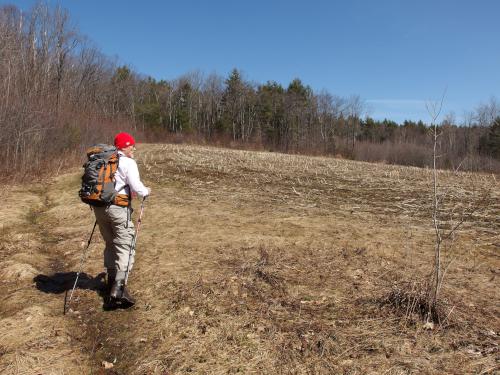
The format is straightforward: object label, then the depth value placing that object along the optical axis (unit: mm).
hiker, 4805
